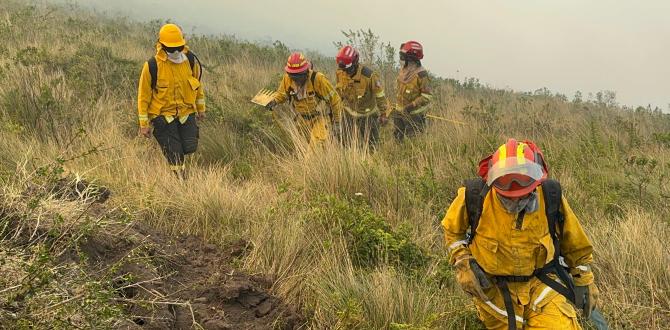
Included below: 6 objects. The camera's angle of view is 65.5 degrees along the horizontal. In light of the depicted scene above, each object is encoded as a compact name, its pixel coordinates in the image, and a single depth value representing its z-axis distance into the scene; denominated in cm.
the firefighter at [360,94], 762
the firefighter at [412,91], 813
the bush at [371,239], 379
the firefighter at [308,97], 654
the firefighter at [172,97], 563
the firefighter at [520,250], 295
